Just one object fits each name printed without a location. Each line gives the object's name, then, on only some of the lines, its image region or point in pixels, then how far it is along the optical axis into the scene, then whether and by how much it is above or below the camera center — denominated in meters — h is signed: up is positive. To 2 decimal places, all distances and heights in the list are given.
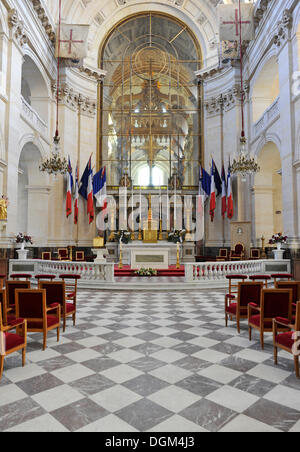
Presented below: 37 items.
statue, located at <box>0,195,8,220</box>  9.55 +1.12
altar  11.45 -0.58
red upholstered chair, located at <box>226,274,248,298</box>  6.71 -0.77
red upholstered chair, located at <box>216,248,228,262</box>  14.75 -0.46
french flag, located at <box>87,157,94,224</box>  14.38 +2.44
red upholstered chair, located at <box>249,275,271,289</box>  6.87 -0.80
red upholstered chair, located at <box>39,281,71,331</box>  4.69 -0.80
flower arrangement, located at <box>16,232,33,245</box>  10.38 +0.15
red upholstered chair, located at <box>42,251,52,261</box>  13.16 -0.53
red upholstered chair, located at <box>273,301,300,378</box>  3.03 -1.06
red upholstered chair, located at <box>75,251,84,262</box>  14.65 -0.59
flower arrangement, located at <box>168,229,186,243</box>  14.09 +0.34
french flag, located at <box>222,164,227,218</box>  14.84 +2.48
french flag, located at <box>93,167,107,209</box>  15.61 +2.93
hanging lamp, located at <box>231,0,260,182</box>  10.82 +2.94
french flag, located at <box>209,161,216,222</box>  14.95 +2.47
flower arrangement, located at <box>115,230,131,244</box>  14.56 +0.36
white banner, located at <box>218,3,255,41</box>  12.88 +9.85
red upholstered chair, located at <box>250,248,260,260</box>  13.49 -0.47
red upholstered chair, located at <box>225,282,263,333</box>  4.71 -0.85
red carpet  11.02 -1.10
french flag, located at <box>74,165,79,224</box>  14.83 +2.09
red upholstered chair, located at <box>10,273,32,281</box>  7.31 -0.82
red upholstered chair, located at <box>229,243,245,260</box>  13.40 -0.38
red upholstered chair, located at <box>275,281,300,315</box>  4.87 -0.72
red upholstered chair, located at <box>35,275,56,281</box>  7.20 -0.81
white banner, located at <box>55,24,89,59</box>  13.93 +9.54
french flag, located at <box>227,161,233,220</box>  14.16 +2.08
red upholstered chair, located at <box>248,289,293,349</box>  3.99 -0.86
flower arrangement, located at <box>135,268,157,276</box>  10.42 -1.02
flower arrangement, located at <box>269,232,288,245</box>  10.36 +0.14
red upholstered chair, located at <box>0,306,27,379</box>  3.00 -1.05
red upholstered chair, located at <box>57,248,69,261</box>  14.05 -0.42
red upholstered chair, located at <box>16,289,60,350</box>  3.94 -0.88
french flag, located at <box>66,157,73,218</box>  13.99 +2.21
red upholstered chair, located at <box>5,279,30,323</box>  4.82 -0.72
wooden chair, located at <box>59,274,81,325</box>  5.10 -1.09
